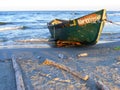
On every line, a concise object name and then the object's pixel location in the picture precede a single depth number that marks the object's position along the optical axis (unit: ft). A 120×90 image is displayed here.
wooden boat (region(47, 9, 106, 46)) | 30.61
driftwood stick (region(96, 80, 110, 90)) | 13.51
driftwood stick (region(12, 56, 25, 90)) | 13.90
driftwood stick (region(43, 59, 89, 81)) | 16.43
